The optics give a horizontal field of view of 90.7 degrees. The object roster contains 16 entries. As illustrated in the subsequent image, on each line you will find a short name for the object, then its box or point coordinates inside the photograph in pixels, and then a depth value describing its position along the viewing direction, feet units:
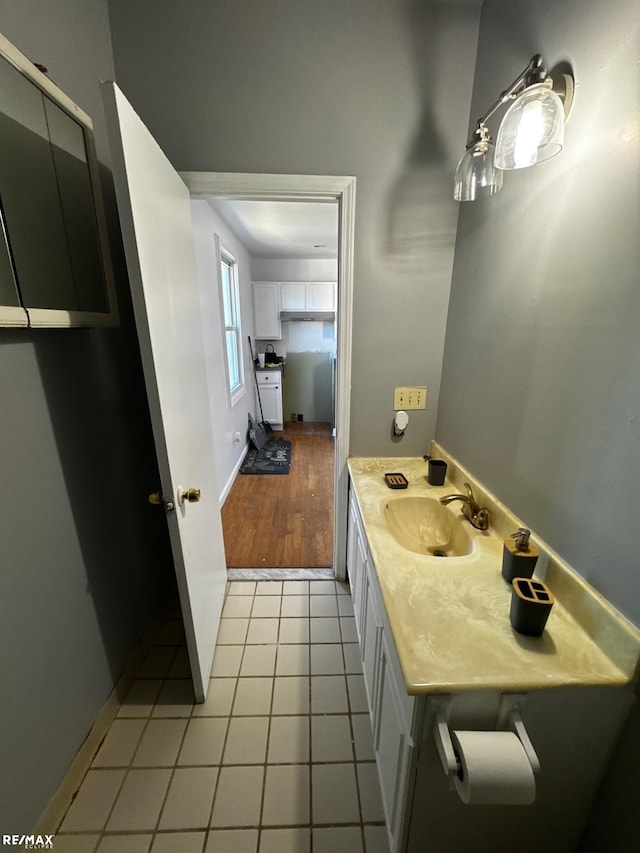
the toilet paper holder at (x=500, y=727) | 2.00
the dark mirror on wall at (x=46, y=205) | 2.65
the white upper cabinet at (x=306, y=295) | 14.90
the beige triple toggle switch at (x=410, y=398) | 5.32
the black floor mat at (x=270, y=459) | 11.62
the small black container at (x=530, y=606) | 2.37
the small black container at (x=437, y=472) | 4.72
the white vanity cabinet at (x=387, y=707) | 2.41
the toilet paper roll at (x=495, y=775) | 1.92
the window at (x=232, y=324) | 11.06
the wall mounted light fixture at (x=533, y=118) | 2.44
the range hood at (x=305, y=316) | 15.26
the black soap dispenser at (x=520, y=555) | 2.80
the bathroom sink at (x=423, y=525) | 4.21
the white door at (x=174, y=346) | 2.80
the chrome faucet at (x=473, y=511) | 3.73
